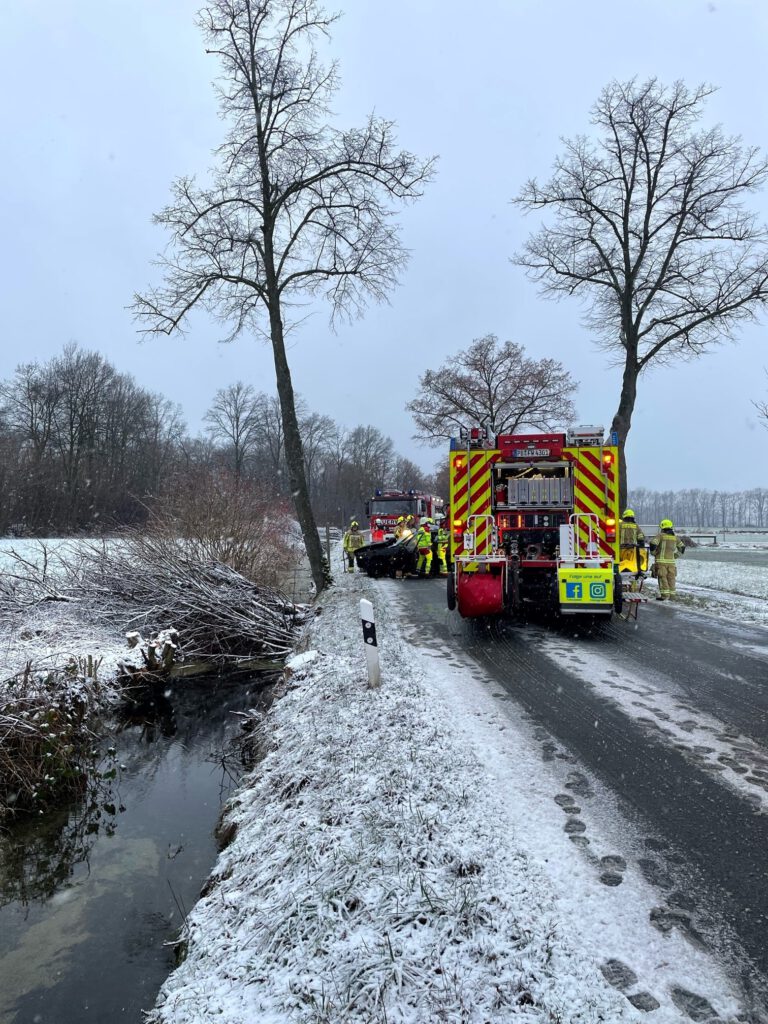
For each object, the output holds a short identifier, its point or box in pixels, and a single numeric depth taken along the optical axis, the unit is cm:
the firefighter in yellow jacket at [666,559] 1325
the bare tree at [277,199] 1398
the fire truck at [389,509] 2387
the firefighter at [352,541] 2183
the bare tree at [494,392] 2712
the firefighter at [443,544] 1694
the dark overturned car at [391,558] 1870
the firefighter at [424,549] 1842
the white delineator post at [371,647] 610
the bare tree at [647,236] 1655
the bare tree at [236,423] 7512
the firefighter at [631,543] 1110
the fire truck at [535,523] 909
